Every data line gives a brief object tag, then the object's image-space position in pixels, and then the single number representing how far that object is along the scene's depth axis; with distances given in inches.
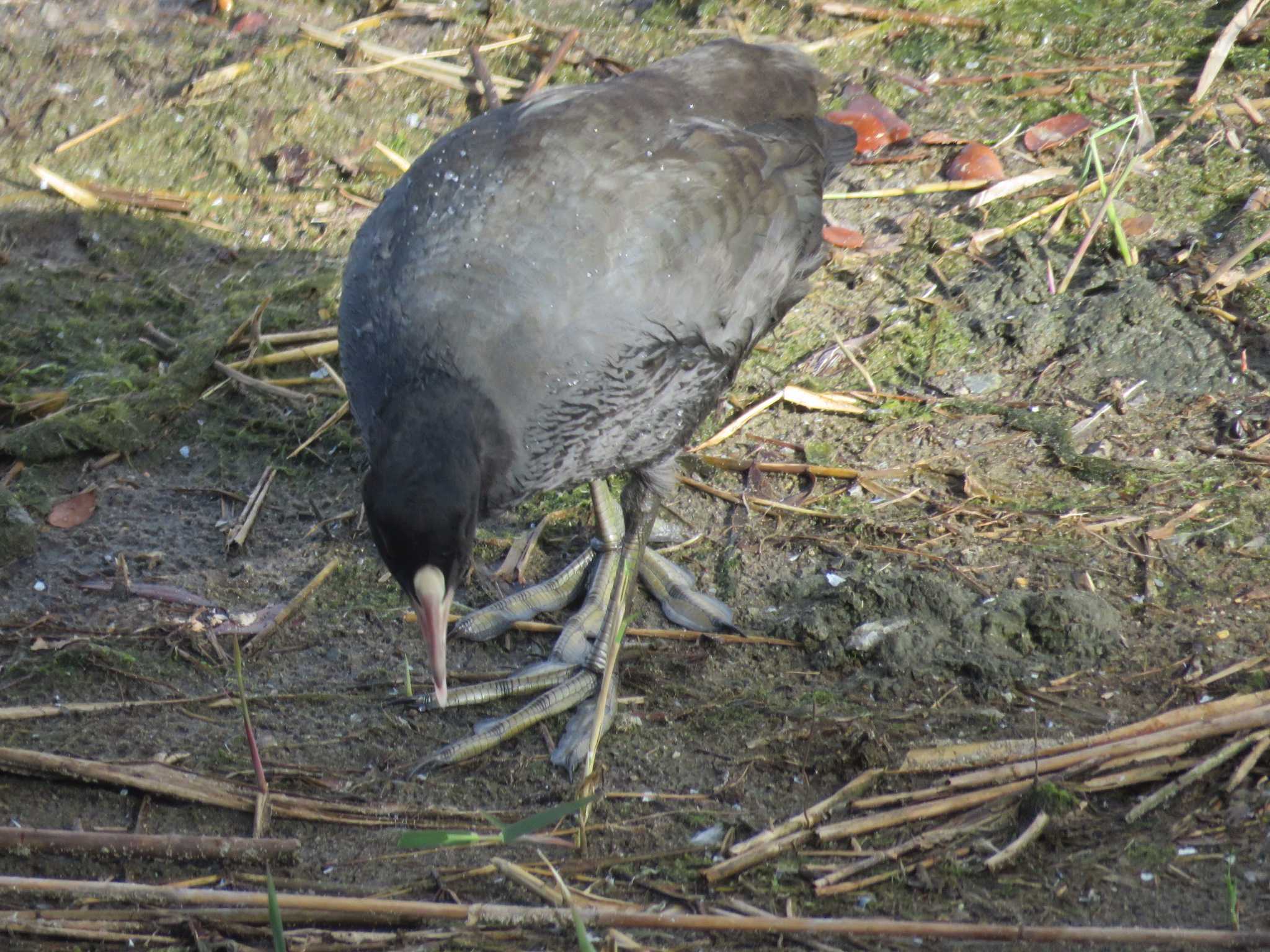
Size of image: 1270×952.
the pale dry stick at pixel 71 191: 420.5
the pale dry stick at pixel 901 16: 466.3
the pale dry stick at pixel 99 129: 439.8
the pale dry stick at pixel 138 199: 424.8
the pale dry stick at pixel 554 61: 451.5
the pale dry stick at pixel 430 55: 461.4
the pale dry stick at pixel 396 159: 436.8
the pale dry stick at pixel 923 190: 408.2
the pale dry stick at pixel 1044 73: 435.8
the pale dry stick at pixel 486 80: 442.0
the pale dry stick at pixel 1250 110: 401.4
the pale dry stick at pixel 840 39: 466.0
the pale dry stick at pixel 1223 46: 416.2
